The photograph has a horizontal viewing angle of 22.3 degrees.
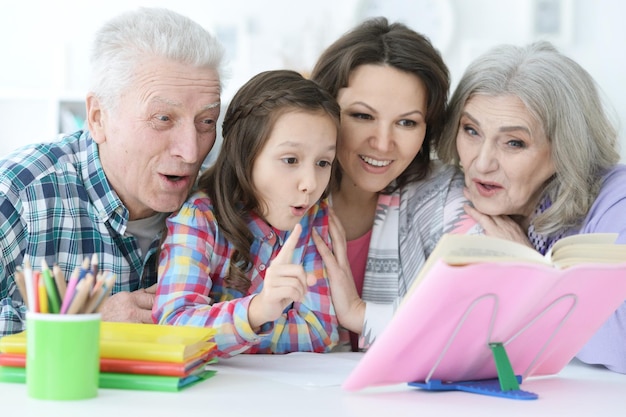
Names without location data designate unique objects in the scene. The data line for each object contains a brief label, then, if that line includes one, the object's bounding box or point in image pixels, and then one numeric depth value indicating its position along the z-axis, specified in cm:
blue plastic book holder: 170
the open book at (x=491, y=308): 162
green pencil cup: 161
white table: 161
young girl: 198
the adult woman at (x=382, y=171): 213
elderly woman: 214
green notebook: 168
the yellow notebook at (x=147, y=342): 170
